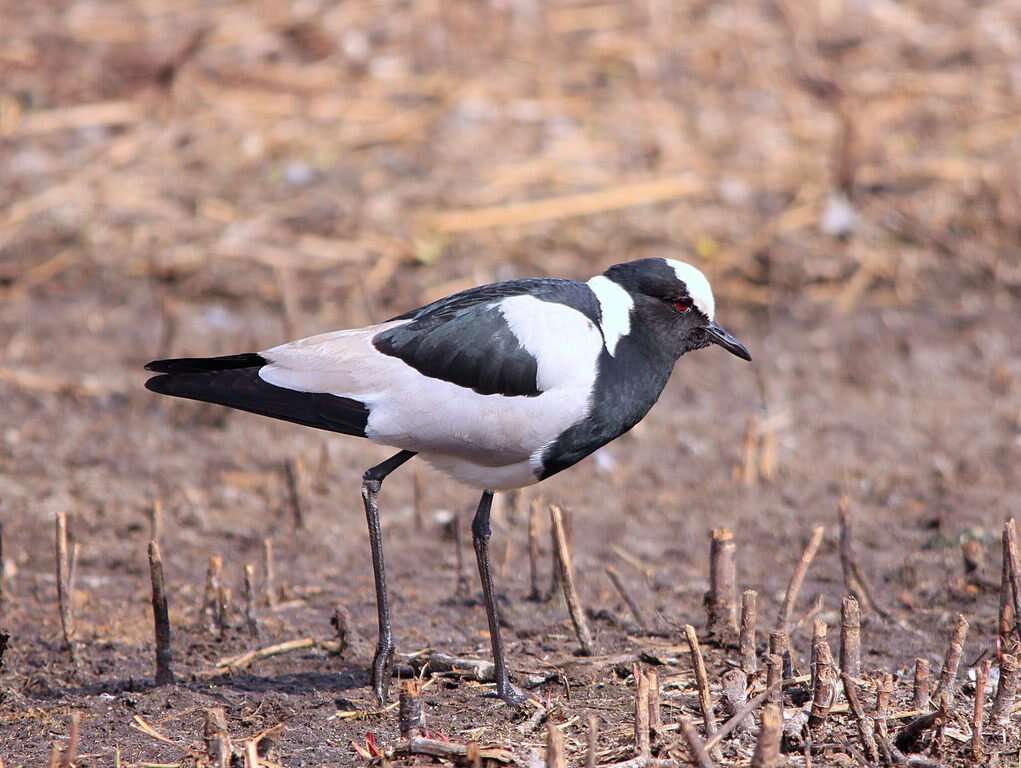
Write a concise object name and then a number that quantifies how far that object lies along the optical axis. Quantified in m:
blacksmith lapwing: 9.30
